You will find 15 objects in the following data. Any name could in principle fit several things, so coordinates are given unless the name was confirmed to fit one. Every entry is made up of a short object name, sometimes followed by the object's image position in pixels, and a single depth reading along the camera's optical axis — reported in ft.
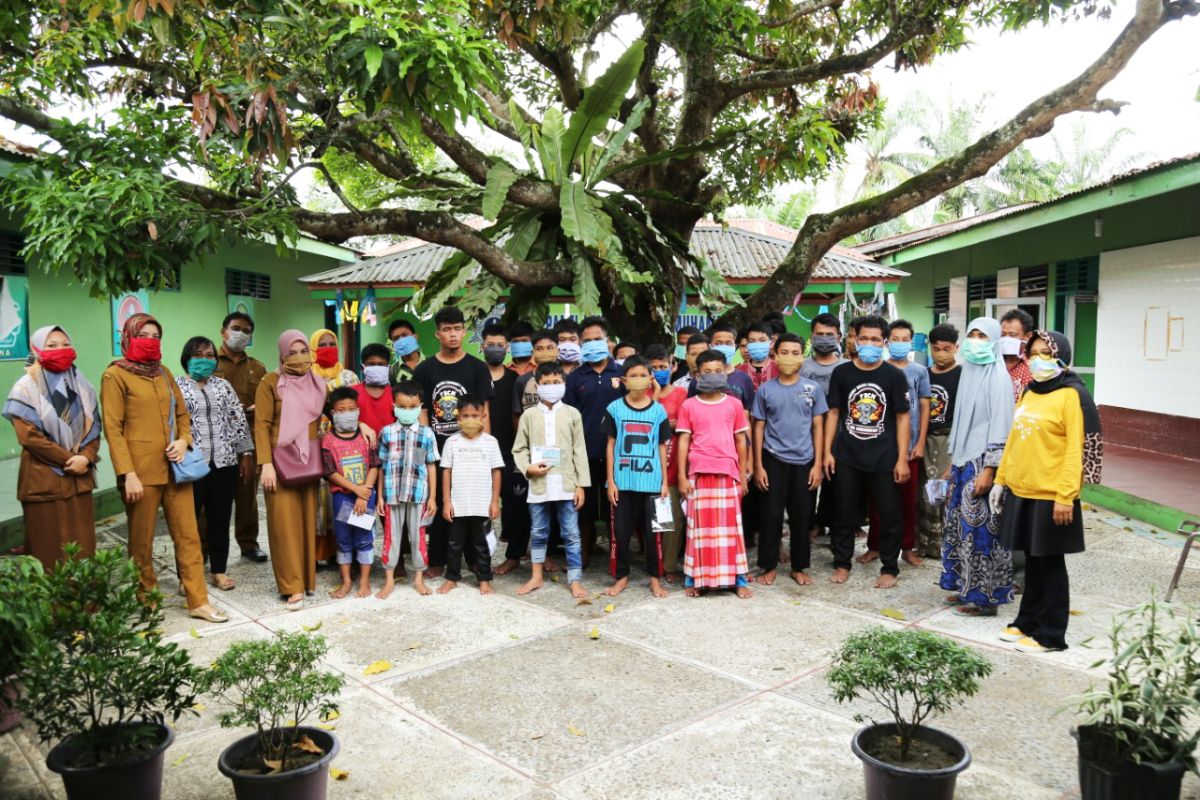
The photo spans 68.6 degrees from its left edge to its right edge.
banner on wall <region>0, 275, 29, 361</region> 31.12
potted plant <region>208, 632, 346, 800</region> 9.43
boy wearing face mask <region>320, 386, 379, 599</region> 19.49
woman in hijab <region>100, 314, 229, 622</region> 17.03
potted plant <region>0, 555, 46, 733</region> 9.25
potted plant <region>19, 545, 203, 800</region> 9.57
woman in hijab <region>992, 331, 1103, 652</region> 14.96
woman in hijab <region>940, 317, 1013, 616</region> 17.61
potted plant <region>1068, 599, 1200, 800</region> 9.39
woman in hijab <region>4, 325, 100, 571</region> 16.30
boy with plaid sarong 19.29
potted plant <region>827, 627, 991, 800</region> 9.56
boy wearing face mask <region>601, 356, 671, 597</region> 19.62
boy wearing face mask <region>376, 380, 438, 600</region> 19.60
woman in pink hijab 18.81
